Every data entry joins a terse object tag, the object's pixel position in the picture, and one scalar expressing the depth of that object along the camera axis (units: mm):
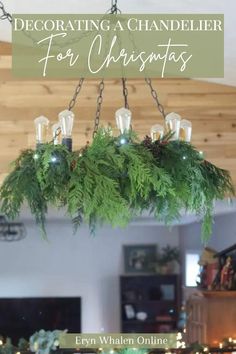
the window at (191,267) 7770
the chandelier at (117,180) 2096
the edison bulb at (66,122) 2359
